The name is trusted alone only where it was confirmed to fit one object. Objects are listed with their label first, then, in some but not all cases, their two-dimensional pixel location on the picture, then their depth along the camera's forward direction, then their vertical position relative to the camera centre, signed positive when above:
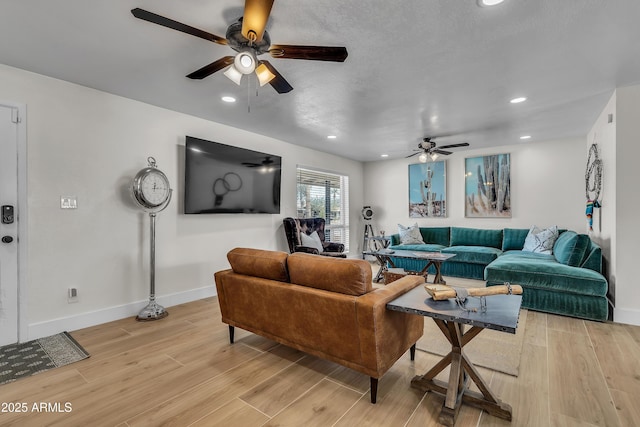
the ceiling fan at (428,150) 4.77 +1.05
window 5.83 +0.32
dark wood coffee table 4.32 -0.63
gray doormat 2.19 -1.14
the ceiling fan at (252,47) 1.59 +1.05
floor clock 3.15 +0.18
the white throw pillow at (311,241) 5.03 -0.45
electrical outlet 2.93 -0.79
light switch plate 2.90 +0.13
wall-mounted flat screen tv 3.82 +0.52
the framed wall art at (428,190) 6.32 +0.55
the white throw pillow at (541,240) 4.59 -0.41
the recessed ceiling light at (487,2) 1.75 +1.27
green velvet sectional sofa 3.14 -0.71
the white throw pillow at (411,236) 6.03 -0.44
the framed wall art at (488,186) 5.61 +0.56
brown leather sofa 1.78 -0.63
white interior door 2.59 -0.09
